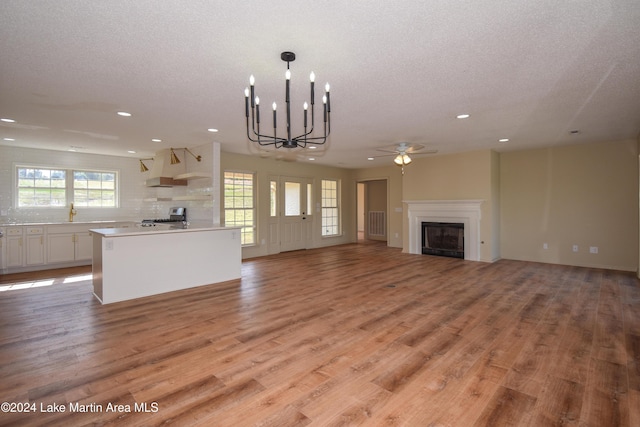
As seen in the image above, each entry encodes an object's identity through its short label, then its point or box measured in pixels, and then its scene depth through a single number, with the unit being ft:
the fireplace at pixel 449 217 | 21.80
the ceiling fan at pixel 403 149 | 17.99
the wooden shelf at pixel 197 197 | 19.17
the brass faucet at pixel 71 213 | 21.45
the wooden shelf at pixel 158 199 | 22.83
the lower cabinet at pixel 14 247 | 18.40
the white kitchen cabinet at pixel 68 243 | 19.75
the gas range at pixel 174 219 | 20.47
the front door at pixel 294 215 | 26.66
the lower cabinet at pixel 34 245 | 18.98
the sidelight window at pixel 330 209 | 30.66
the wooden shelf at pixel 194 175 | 19.02
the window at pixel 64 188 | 20.36
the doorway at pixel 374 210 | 35.12
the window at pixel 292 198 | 27.07
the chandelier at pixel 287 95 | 7.38
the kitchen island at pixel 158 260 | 13.00
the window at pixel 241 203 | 22.98
